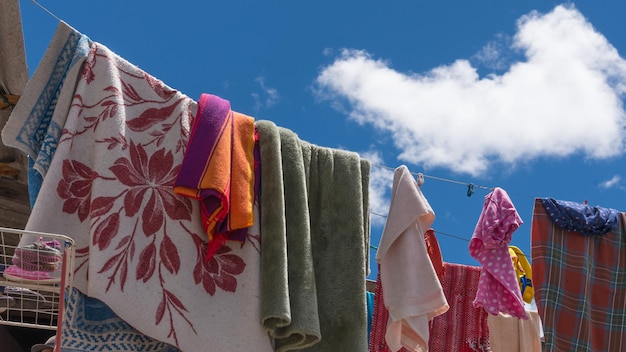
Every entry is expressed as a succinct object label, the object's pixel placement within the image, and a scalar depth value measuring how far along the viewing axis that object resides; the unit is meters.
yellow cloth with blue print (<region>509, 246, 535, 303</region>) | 3.42
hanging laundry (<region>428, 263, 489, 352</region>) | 3.04
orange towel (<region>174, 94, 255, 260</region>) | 2.04
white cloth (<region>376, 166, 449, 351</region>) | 2.41
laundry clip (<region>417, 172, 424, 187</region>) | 2.81
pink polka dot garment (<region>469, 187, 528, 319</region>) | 2.84
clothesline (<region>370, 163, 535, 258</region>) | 2.76
